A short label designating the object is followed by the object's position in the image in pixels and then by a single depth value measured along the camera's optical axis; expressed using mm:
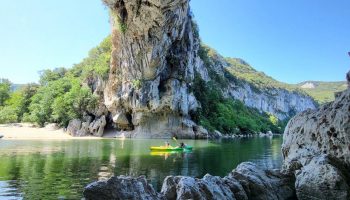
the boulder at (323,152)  10633
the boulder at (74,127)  59312
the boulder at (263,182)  11969
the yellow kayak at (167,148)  32250
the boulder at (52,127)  61897
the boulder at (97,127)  59906
